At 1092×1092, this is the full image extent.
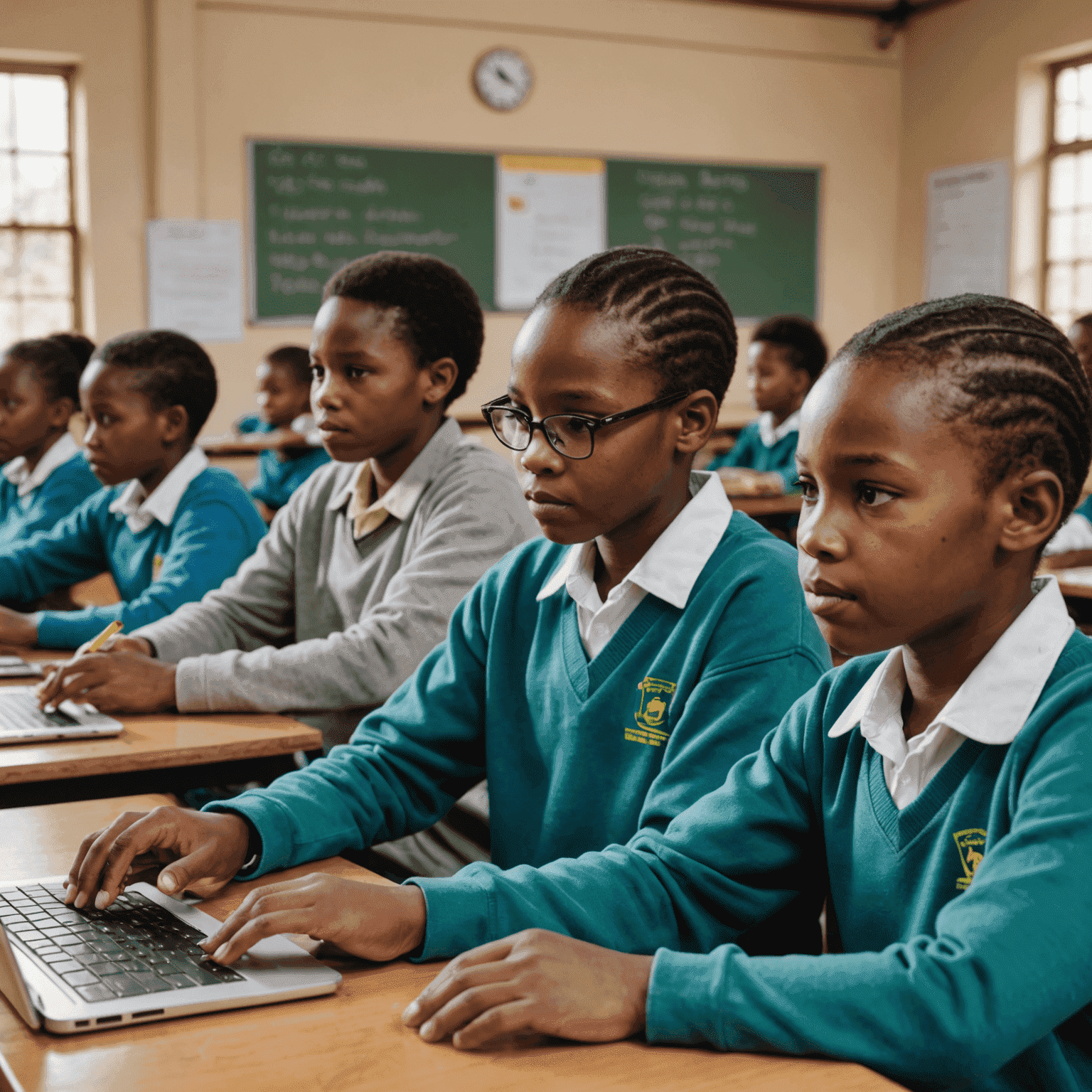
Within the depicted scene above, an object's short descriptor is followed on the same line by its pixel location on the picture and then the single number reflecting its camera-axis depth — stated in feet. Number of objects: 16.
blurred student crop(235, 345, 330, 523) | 16.70
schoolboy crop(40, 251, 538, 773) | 5.88
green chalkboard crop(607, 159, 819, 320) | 21.91
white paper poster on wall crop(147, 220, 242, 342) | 19.01
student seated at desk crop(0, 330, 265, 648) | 7.80
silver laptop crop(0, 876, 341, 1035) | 2.73
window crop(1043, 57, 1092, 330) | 20.94
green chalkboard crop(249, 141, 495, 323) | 19.58
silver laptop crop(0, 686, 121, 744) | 5.30
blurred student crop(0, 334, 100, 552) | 10.38
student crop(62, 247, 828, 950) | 3.83
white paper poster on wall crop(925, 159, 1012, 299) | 21.75
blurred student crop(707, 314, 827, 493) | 16.55
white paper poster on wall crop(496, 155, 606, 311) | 20.89
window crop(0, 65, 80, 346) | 18.72
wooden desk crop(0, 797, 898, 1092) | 2.48
